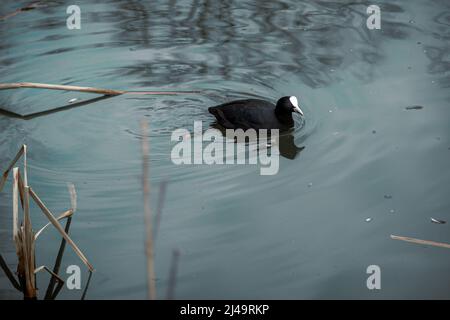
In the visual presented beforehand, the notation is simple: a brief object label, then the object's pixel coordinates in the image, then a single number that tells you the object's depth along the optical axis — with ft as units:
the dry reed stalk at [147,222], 12.41
